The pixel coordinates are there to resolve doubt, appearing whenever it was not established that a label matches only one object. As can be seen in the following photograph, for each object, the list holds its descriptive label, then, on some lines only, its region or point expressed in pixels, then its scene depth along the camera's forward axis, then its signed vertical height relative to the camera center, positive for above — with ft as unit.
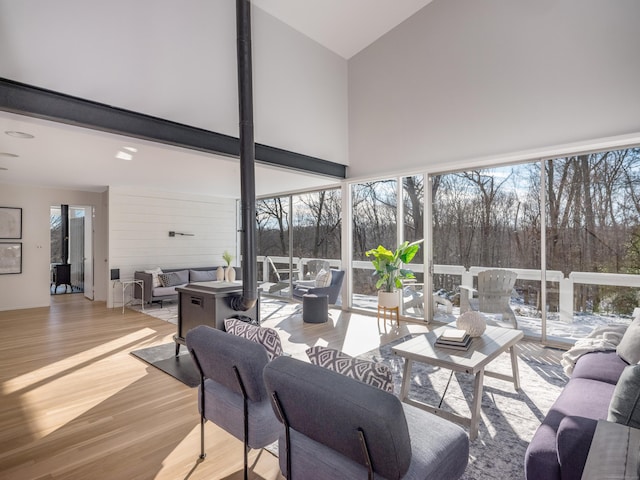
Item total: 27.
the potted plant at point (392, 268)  18.11 -1.41
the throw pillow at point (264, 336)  6.98 -1.93
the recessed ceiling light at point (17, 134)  12.66 +4.10
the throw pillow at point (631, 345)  7.79 -2.45
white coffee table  8.03 -2.81
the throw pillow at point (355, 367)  5.34 -1.99
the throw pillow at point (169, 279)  24.49 -2.52
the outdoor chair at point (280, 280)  27.58 -3.02
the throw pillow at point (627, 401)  5.12 -2.45
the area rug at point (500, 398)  7.07 -4.41
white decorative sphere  9.86 -2.38
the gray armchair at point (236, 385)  6.06 -2.63
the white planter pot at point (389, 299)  18.08 -2.99
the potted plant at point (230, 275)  14.81 -1.36
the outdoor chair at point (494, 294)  15.85 -2.53
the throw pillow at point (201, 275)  26.53 -2.47
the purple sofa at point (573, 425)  4.91 -3.04
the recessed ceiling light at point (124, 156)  16.03 +4.18
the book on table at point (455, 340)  8.98 -2.60
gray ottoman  18.90 -3.61
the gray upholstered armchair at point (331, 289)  19.97 -2.78
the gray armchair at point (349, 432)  4.05 -2.47
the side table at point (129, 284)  23.57 -2.82
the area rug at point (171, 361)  11.70 -4.46
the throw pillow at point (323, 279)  20.45 -2.21
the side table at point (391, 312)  18.03 -3.81
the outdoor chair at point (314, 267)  25.18 -1.79
